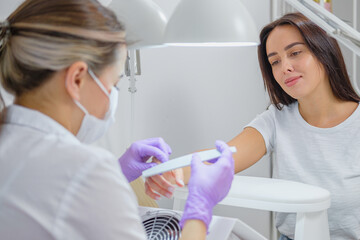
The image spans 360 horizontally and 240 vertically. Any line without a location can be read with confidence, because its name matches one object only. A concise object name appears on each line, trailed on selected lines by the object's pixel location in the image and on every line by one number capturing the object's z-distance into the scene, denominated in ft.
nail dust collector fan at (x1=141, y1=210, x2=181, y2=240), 3.17
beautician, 2.10
